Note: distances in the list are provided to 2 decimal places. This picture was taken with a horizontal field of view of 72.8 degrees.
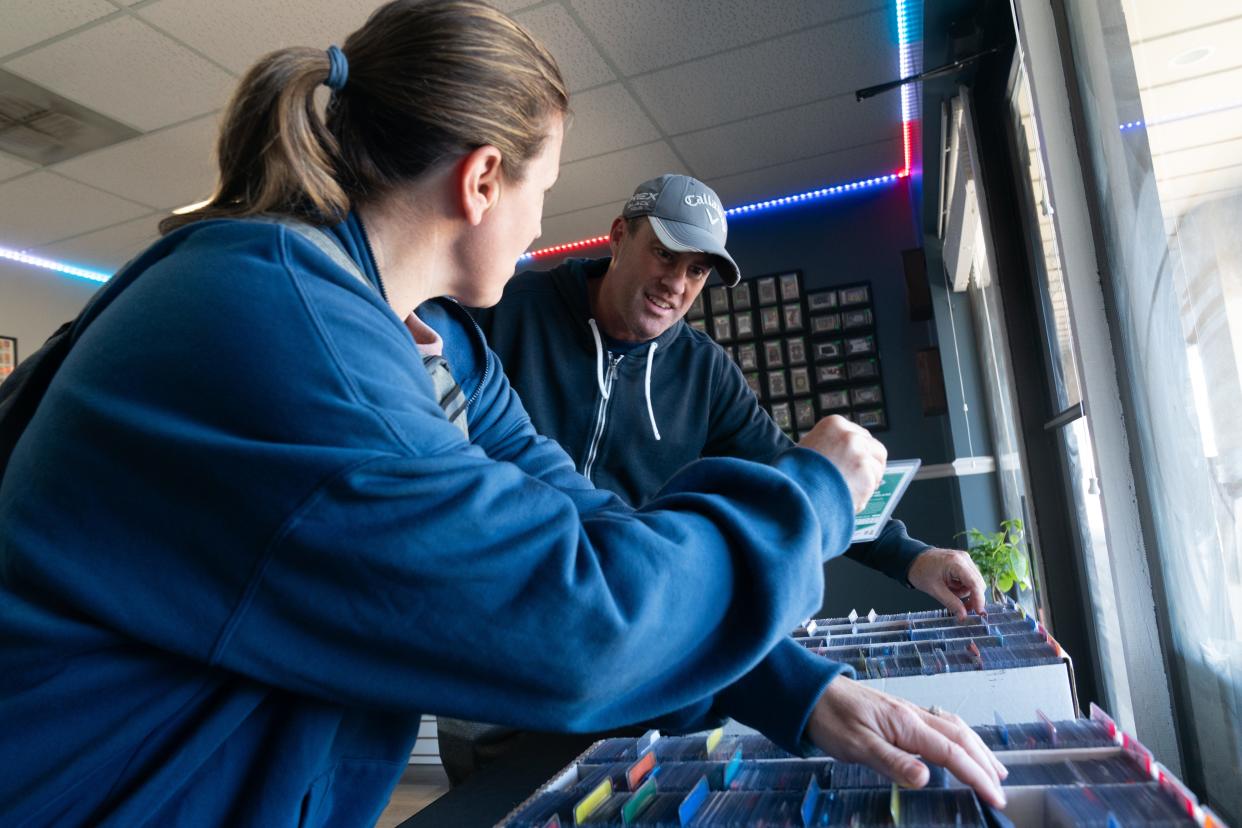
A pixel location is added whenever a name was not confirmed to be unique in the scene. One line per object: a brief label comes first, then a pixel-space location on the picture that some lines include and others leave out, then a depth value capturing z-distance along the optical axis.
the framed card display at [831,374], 4.94
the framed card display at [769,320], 5.09
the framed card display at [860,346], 4.88
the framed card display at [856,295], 4.93
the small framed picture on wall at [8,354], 4.89
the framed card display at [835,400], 4.91
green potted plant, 2.86
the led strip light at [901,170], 3.04
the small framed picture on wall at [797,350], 5.02
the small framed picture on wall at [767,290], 5.13
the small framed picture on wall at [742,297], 5.18
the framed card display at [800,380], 5.02
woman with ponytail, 0.49
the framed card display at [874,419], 4.84
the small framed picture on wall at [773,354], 5.09
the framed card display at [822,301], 5.00
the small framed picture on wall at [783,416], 5.02
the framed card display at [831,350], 4.94
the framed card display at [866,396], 4.86
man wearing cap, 1.77
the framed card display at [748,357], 5.14
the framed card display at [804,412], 4.99
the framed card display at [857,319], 4.91
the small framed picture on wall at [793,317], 5.04
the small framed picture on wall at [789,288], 5.08
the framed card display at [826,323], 4.96
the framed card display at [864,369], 4.88
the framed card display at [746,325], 5.15
